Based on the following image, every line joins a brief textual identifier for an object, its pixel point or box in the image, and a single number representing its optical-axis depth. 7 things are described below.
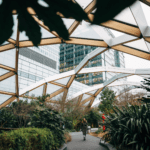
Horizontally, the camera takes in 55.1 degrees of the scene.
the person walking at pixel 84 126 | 10.27
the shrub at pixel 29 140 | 3.88
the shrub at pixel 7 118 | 11.95
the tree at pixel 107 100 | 16.92
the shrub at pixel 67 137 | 9.41
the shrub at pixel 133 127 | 5.05
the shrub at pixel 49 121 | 7.25
